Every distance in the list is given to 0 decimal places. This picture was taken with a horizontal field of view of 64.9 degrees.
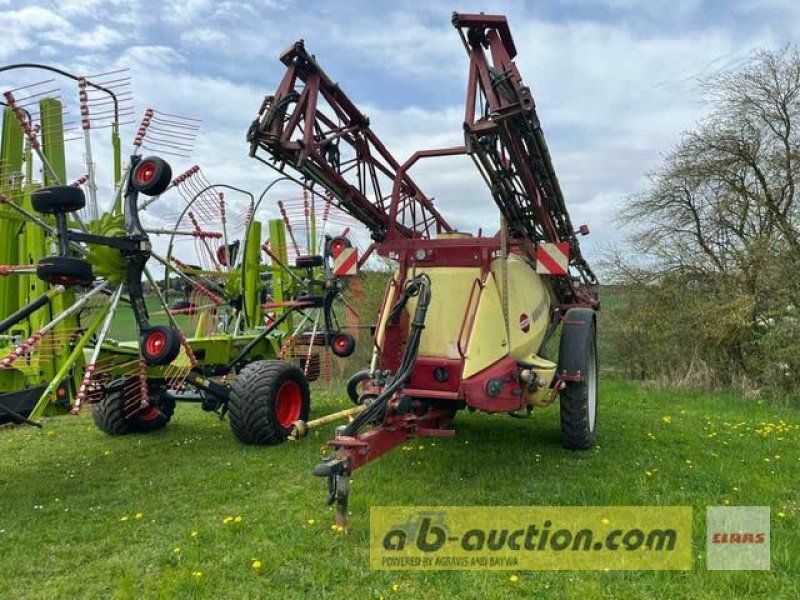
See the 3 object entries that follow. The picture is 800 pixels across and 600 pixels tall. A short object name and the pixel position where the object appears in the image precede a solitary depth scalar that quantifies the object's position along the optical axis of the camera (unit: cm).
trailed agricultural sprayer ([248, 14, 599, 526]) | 429
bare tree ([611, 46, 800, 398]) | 1020
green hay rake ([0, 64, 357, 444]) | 460
